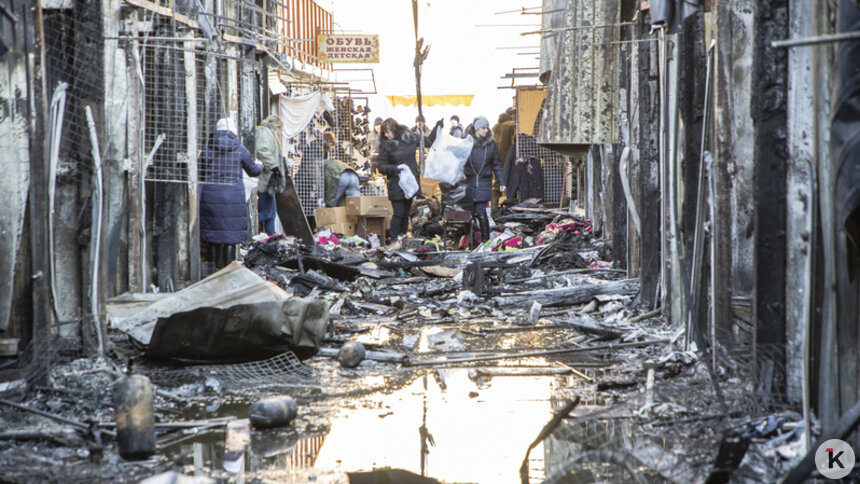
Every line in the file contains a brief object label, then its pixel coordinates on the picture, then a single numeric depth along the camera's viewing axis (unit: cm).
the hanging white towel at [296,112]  4109
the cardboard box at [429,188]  4300
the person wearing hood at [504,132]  4291
